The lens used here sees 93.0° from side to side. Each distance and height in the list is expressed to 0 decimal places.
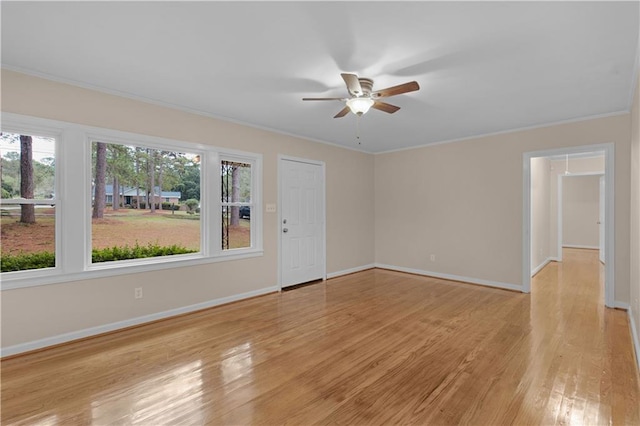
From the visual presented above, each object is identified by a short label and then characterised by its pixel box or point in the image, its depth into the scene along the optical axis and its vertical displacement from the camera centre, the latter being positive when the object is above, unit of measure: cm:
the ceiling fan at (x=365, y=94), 248 +105
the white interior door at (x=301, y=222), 489 -16
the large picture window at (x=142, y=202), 326 +12
